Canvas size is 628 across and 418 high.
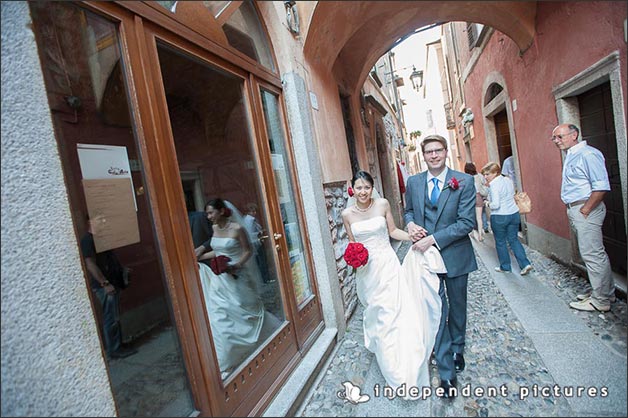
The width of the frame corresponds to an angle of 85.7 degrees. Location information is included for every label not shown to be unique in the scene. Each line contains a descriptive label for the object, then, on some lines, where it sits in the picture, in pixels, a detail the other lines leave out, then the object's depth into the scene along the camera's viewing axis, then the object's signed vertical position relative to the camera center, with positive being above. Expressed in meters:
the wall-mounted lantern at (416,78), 11.56 +3.30
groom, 2.47 -0.44
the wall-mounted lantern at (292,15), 1.49 +0.92
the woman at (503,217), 4.98 -0.86
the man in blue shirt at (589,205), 3.15 -0.56
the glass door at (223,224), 2.03 -0.14
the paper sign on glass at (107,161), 1.90 +0.36
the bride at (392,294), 2.41 -0.91
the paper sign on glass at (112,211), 1.84 +0.08
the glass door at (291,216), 3.15 -0.21
